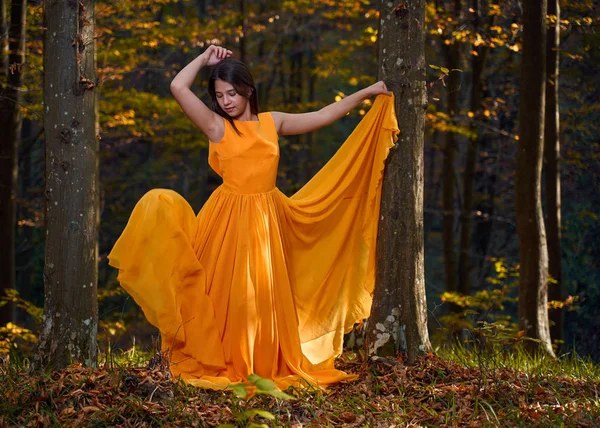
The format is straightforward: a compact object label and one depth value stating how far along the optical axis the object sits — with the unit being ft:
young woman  15.79
